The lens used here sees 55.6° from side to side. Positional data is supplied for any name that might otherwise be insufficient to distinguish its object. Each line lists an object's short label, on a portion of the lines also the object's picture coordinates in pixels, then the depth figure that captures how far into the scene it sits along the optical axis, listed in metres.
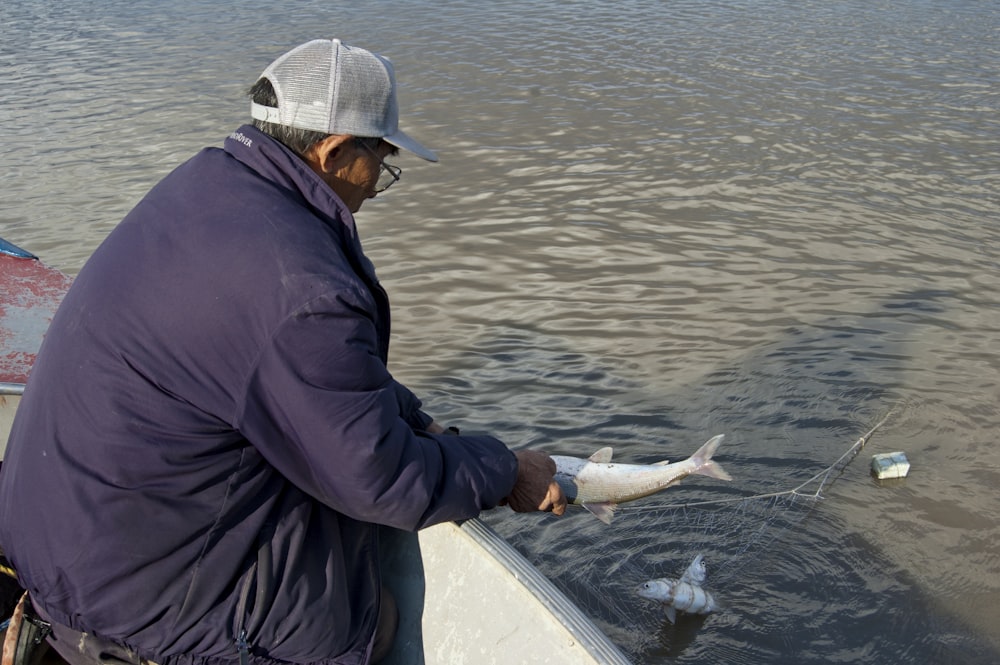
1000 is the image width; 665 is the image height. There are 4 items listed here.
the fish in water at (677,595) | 4.37
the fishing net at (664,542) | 4.56
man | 2.14
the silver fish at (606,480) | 3.20
